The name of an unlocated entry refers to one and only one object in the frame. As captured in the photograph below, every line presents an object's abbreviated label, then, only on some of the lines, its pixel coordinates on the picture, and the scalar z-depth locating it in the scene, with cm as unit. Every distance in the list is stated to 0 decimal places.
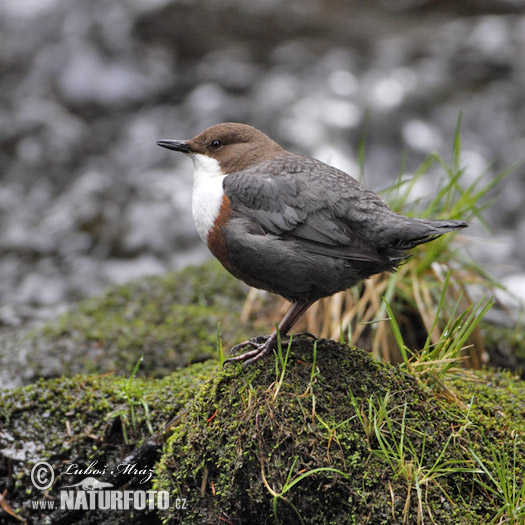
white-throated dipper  586
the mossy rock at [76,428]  617
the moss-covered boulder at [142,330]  887
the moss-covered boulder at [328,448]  515
